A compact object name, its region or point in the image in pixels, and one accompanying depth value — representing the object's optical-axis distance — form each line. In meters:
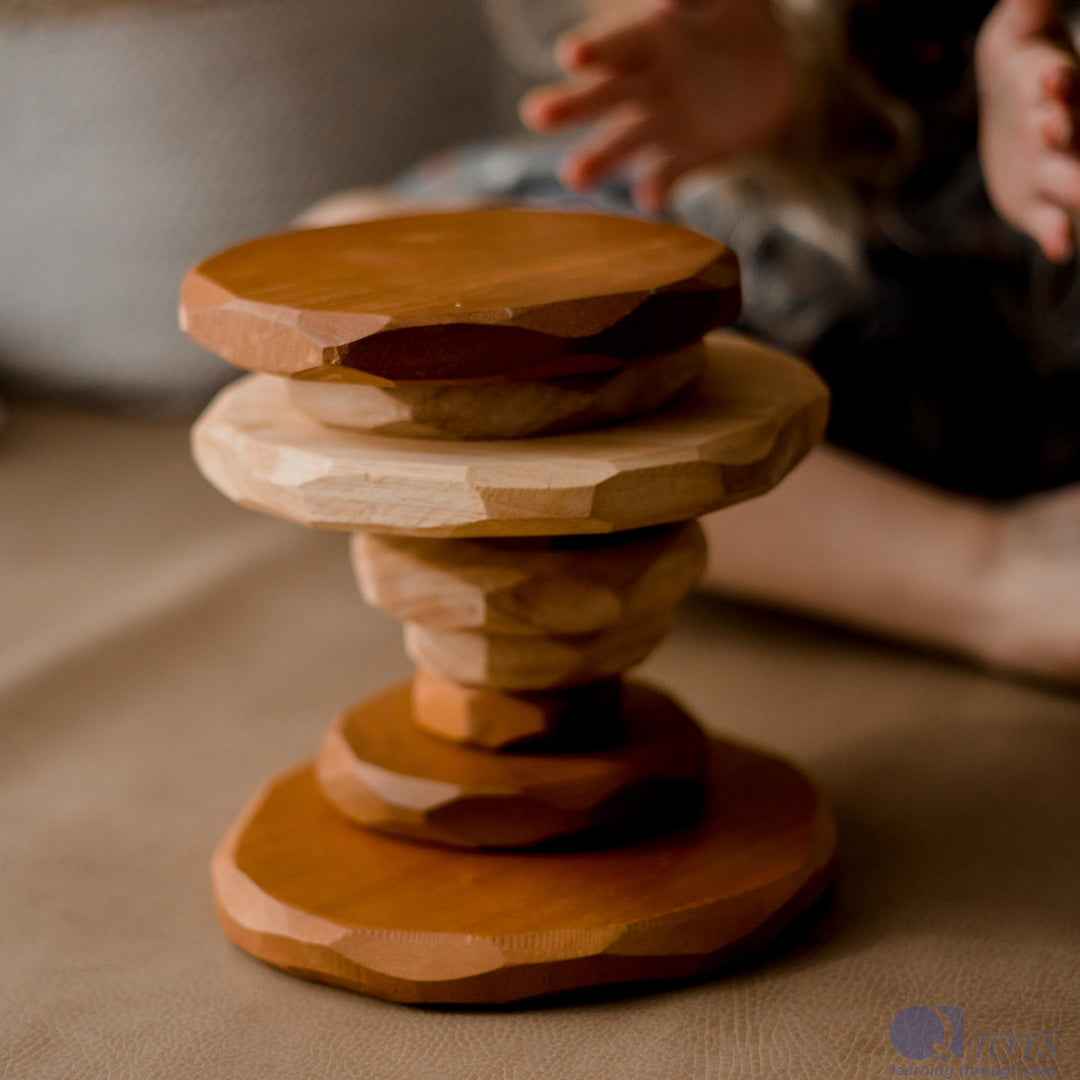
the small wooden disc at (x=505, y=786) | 0.75
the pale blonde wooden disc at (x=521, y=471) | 0.69
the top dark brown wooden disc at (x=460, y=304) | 0.69
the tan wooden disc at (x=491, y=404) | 0.71
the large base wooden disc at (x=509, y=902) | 0.72
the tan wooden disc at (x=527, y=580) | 0.73
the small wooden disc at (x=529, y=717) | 0.76
